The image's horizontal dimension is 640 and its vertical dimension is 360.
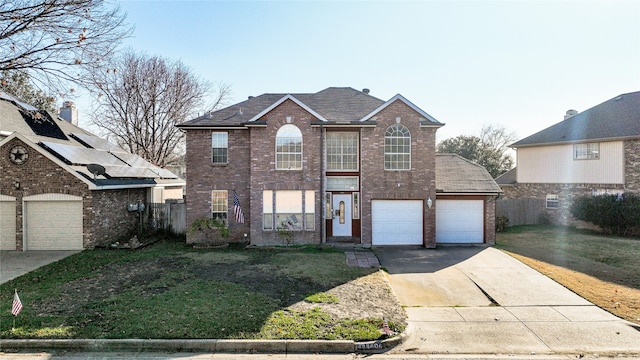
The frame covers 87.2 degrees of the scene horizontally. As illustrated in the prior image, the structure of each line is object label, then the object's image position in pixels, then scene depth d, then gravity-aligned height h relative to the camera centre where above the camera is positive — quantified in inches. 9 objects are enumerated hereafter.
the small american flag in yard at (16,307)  270.2 -96.9
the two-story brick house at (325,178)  607.5 +14.1
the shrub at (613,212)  717.9 -60.8
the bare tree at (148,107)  1088.2 +267.0
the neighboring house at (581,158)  769.6 +67.9
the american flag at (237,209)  604.4 -42.4
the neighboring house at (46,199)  555.5 -20.1
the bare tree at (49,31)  297.6 +145.9
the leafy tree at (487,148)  1472.7 +169.8
